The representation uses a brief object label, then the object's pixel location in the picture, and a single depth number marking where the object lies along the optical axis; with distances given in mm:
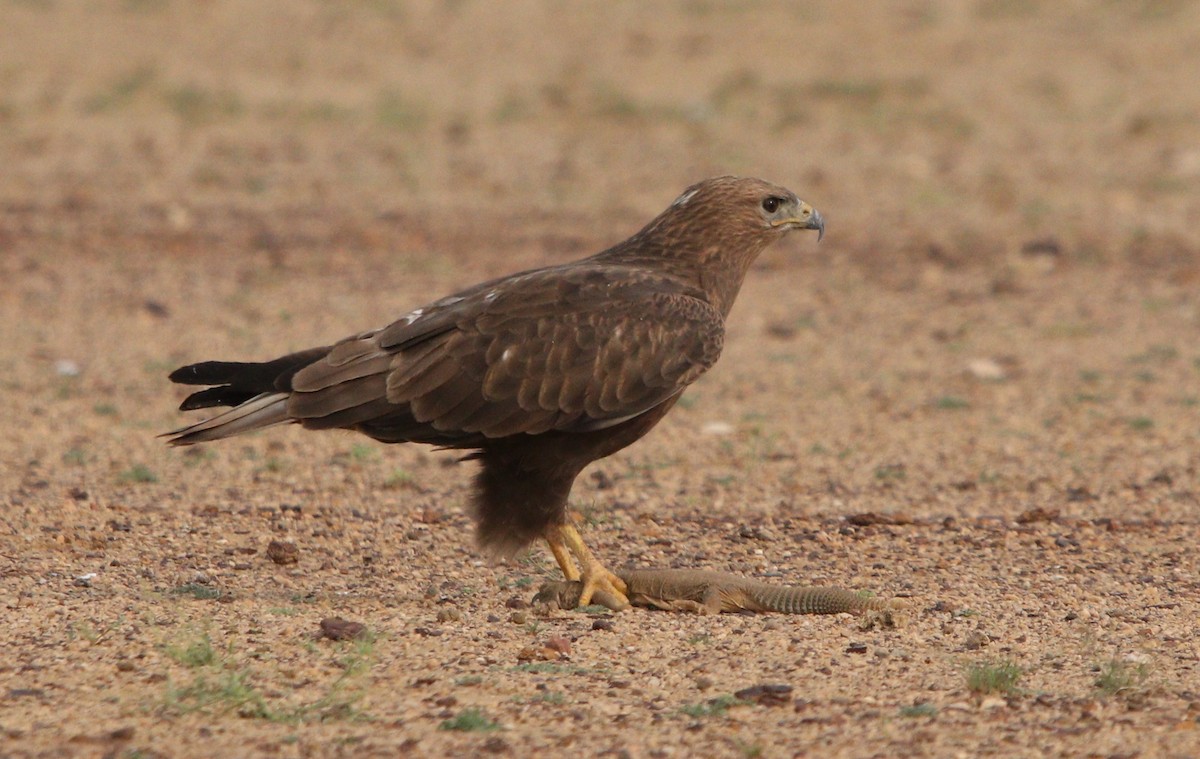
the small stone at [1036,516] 15469
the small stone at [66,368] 21437
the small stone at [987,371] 22516
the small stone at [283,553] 13703
